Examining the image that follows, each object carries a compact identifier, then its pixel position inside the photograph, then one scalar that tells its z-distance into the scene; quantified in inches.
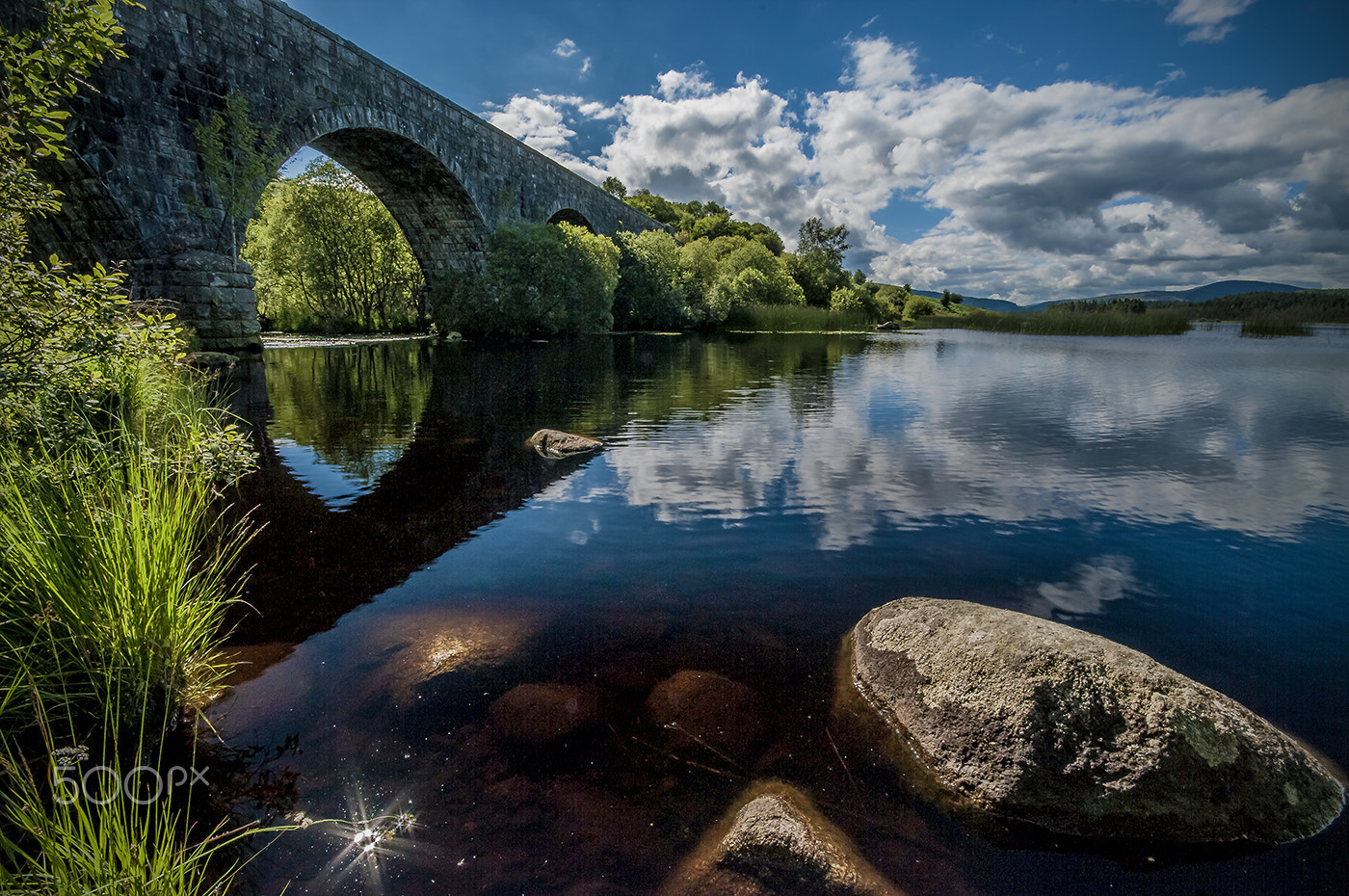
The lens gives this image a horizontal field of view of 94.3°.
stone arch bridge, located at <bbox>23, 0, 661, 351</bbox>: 571.2
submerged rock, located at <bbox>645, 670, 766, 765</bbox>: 116.6
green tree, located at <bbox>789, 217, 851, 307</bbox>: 2625.5
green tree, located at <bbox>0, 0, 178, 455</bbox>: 124.5
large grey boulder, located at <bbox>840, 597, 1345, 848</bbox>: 98.3
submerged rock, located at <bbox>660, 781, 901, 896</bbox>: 88.7
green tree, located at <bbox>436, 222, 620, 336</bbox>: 1162.6
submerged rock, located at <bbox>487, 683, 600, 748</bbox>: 118.4
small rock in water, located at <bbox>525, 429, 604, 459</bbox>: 339.6
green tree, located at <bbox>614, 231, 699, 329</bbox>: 1636.3
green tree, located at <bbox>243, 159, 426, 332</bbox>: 1325.0
